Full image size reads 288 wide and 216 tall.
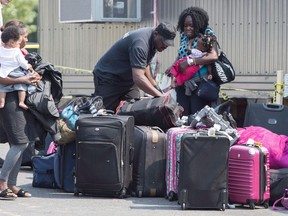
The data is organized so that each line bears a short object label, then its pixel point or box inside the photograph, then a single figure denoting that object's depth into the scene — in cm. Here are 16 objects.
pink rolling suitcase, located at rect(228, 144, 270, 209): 963
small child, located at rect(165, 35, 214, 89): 1155
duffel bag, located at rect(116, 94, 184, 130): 1041
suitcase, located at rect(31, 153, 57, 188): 1074
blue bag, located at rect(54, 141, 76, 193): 1046
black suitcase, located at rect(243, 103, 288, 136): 1176
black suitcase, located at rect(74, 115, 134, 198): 998
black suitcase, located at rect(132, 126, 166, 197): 1021
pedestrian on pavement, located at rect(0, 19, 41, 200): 984
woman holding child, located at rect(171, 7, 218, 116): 1156
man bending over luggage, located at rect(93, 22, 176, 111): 1071
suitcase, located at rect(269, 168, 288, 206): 980
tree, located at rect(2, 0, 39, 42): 4408
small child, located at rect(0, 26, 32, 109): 988
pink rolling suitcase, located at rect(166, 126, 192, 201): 993
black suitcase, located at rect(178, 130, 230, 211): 951
